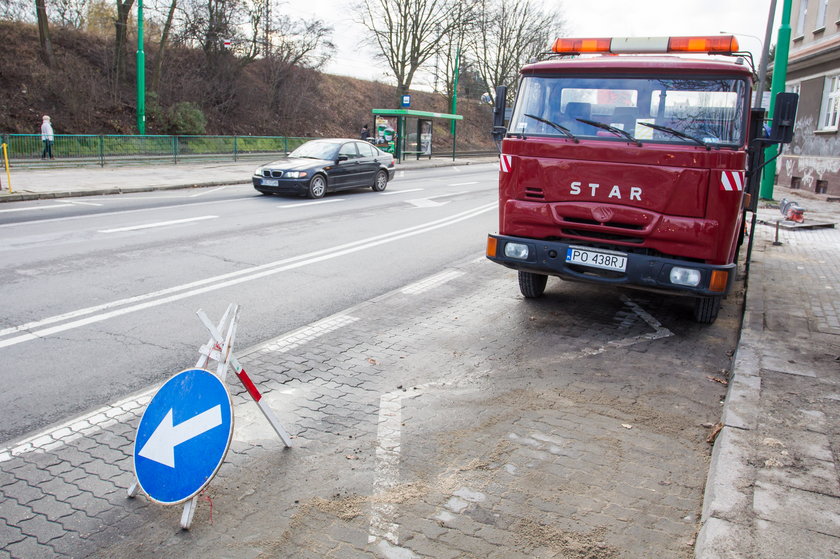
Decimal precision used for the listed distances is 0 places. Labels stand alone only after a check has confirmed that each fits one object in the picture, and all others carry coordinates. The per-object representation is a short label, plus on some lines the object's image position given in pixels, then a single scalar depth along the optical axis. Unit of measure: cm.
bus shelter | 3519
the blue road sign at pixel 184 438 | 326
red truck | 591
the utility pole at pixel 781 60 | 1794
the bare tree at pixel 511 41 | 5625
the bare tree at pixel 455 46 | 4644
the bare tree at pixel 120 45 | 3284
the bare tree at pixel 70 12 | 3397
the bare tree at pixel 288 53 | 3969
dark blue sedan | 1717
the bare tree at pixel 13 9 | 3069
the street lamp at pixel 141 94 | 2814
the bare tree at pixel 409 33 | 4569
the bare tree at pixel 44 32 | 3144
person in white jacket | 2158
